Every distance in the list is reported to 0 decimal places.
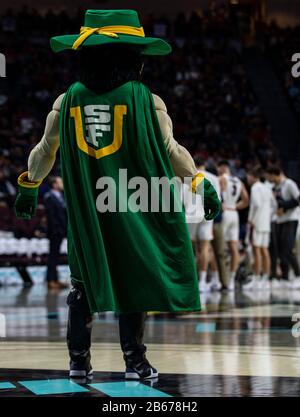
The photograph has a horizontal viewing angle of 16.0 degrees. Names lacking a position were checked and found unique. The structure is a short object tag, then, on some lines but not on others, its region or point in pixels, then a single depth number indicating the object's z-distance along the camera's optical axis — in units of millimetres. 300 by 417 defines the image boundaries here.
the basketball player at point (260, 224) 16203
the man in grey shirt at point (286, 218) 15984
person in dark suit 16609
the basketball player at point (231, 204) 15305
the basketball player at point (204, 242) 14547
